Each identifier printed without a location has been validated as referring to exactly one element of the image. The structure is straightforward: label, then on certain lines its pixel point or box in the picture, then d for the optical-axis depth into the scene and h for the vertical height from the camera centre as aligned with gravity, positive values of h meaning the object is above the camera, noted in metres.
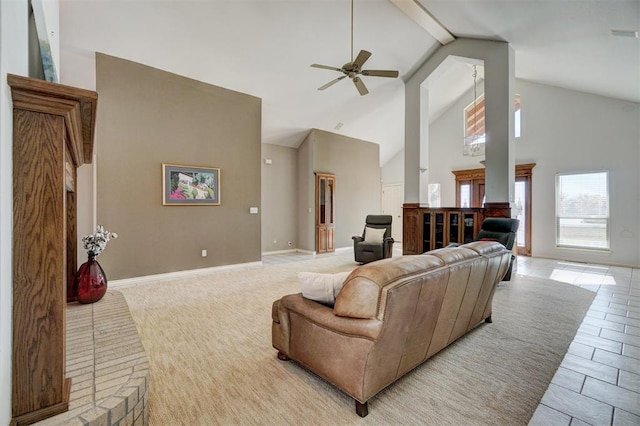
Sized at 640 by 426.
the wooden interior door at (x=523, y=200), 7.20 +0.29
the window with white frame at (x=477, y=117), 7.33 +2.63
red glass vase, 2.73 -0.69
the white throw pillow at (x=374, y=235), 6.10 -0.51
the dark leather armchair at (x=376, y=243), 5.89 -0.66
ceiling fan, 3.85 +1.97
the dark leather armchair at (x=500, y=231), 4.48 -0.32
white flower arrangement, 2.94 -0.32
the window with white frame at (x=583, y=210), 6.16 +0.03
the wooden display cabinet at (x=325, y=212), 7.56 -0.01
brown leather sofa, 1.54 -0.67
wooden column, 1.11 -0.14
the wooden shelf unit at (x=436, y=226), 5.52 -0.31
